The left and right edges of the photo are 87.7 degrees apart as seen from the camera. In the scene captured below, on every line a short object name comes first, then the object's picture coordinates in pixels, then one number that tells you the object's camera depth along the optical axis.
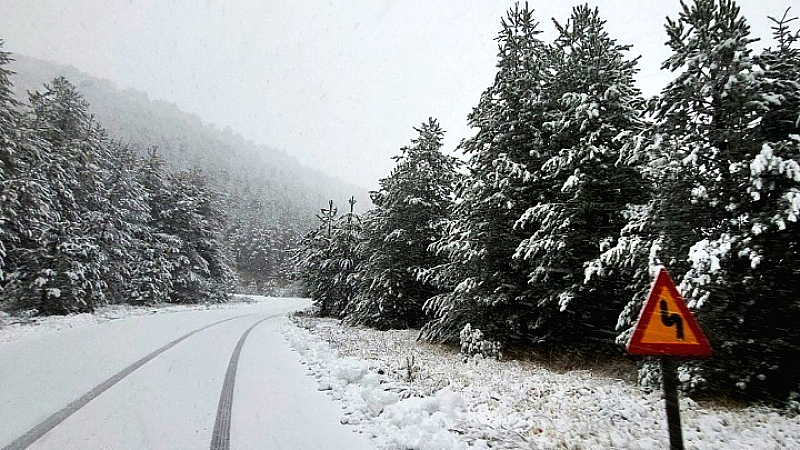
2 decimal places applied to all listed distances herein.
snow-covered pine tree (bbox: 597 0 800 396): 6.54
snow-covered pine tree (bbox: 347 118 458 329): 19.75
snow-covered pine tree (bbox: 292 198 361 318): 30.02
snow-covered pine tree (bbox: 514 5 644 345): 10.90
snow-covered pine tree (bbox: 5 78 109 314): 21.41
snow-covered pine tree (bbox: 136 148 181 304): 33.50
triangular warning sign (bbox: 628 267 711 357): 3.70
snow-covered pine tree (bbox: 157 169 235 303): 37.91
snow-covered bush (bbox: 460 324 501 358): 12.09
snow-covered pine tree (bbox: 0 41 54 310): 20.36
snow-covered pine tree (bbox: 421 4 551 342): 12.53
